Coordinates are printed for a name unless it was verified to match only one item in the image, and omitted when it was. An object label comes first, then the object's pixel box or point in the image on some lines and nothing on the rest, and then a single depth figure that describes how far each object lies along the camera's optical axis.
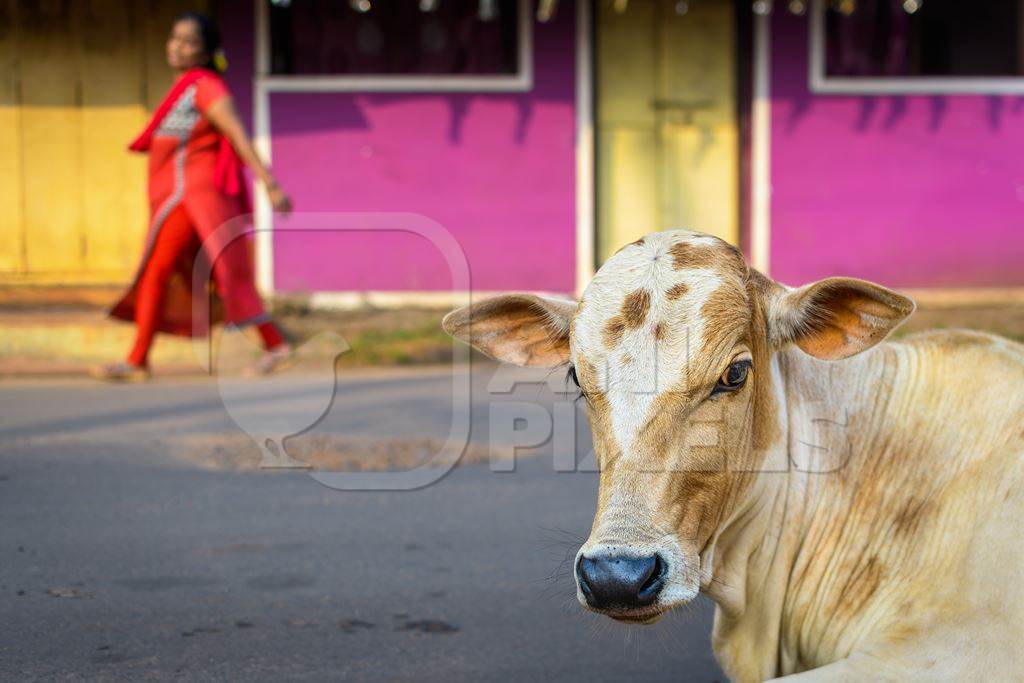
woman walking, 8.04
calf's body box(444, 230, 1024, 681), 2.85
